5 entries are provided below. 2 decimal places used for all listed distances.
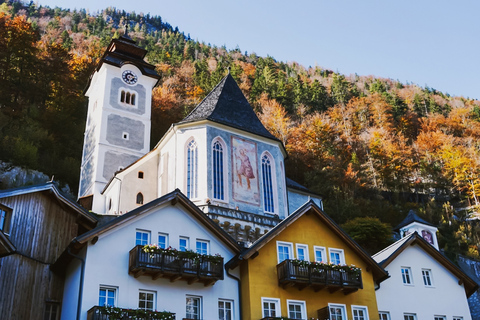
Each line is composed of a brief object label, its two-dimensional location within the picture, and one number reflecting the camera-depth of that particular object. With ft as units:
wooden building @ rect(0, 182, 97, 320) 58.62
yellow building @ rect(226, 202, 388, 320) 64.54
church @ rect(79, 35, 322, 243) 103.91
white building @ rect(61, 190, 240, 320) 57.00
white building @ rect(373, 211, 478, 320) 73.67
